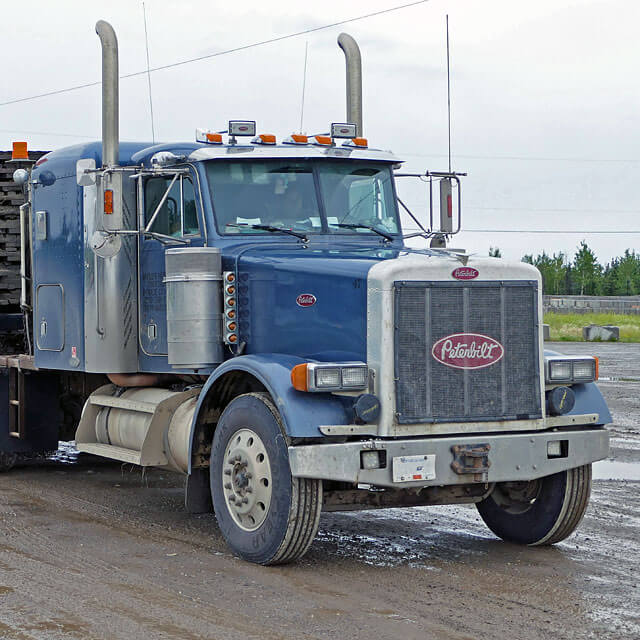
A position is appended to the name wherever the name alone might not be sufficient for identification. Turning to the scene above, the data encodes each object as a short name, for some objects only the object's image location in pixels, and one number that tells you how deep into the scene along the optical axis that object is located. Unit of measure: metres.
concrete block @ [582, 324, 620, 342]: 44.78
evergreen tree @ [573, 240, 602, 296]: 109.19
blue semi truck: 7.38
